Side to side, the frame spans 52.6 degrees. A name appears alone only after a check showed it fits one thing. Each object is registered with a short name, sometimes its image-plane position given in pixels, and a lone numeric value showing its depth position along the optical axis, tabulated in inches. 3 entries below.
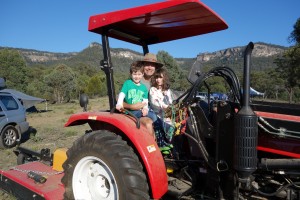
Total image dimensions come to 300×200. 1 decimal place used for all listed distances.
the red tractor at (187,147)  102.5
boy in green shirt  140.1
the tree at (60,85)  1582.2
